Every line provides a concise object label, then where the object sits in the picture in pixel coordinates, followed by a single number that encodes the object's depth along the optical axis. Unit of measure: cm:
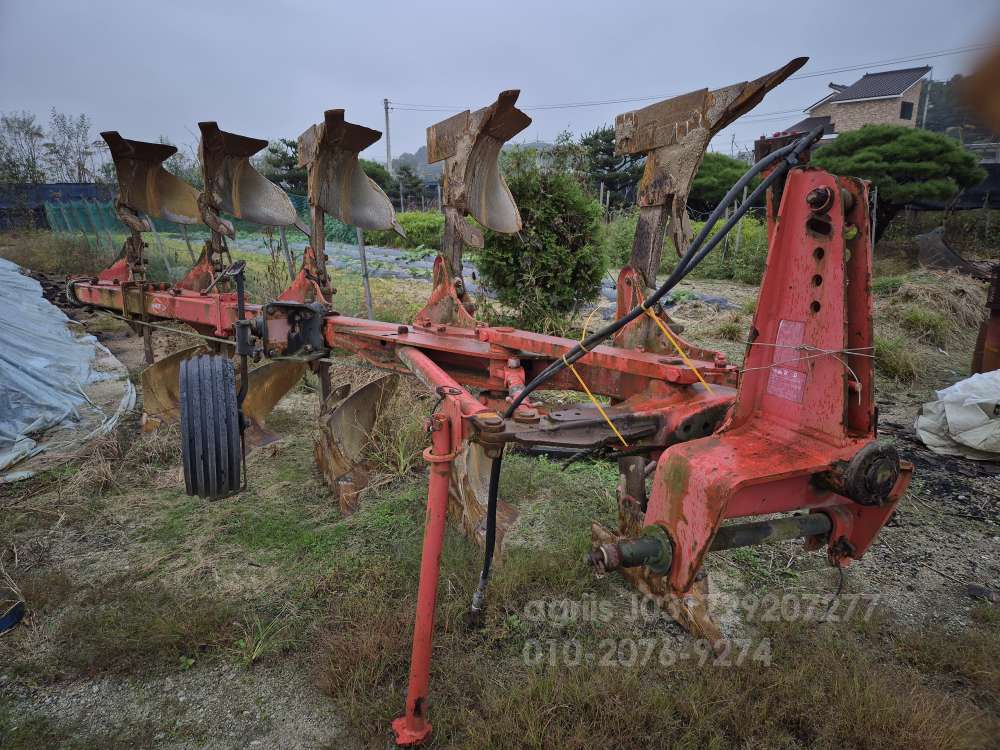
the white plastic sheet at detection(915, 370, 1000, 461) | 450
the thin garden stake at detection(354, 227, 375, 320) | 651
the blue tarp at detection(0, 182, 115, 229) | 1797
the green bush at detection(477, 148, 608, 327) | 681
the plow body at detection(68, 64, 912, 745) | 158
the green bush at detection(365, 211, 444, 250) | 1948
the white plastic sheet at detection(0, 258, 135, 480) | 483
